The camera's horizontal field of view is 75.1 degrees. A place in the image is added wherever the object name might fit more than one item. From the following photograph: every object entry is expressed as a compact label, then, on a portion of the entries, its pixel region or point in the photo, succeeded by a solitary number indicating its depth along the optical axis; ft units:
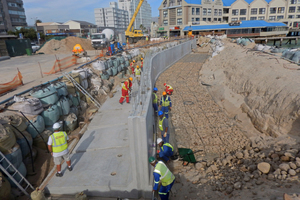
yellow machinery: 125.80
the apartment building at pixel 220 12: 211.20
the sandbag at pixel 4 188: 13.62
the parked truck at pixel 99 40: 92.27
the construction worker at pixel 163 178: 13.66
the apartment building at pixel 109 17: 428.97
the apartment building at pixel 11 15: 180.00
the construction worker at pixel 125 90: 31.40
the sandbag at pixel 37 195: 13.43
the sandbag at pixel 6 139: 15.31
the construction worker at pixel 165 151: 18.30
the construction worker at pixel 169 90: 32.04
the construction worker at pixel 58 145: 16.03
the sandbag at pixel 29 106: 20.81
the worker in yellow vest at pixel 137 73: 41.42
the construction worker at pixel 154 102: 25.98
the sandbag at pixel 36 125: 20.40
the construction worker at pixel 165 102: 25.14
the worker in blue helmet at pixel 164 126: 20.92
